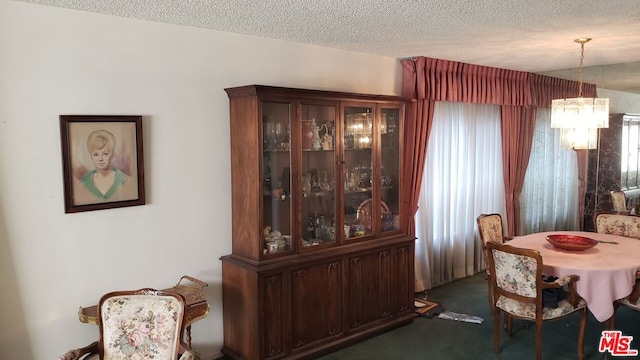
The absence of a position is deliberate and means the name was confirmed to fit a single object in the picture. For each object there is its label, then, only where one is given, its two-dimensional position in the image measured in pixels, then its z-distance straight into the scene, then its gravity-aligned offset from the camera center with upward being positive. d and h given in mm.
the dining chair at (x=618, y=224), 4281 -688
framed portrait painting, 2689 -41
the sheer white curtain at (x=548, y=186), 5977 -461
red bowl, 3635 -726
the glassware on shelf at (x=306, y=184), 3387 -227
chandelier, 3609 +233
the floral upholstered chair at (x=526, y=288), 3160 -944
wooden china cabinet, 3148 -513
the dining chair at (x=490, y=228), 4152 -691
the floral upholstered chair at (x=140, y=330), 2457 -903
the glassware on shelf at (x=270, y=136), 3141 +110
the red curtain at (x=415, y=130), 4328 +193
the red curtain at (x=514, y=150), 5465 -1
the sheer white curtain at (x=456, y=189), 4824 -421
